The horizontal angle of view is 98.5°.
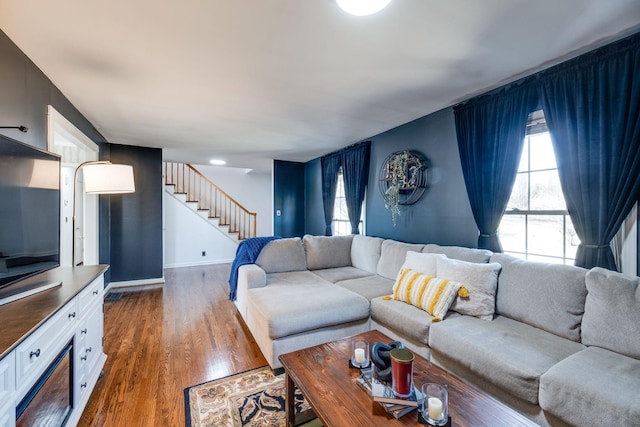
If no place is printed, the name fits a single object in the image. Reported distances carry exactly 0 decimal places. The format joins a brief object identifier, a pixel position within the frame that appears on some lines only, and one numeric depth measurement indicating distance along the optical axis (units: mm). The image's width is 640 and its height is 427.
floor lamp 2457
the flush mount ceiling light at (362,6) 1388
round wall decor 3244
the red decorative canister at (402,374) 1183
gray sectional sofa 1311
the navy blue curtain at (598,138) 1737
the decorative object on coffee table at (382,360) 1284
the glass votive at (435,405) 1063
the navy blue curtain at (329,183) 4939
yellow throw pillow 2051
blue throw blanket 3191
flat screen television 1401
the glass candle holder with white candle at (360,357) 1446
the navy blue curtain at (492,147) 2312
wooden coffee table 1085
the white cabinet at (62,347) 1030
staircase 6562
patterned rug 1664
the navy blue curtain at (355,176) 4184
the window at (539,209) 2215
